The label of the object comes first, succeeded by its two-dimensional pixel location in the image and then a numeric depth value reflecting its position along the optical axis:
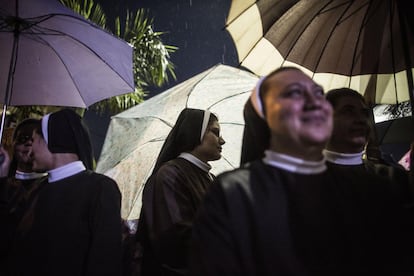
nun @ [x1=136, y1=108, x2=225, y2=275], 2.70
